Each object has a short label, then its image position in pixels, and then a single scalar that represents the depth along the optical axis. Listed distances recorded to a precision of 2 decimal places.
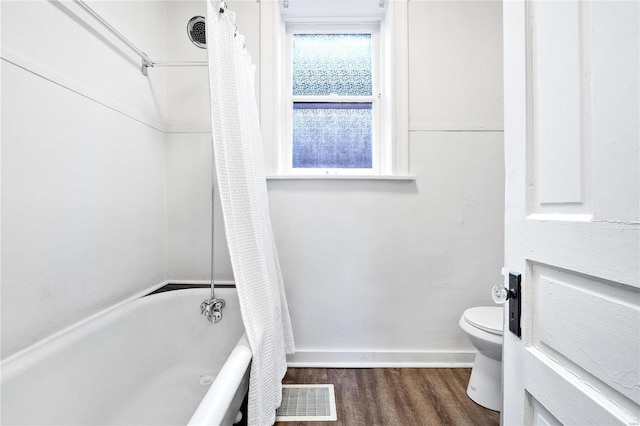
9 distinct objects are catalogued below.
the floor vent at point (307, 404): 1.29
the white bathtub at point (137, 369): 0.81
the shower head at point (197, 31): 1.40
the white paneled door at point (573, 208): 0.41
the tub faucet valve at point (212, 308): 1.45
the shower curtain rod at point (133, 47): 1.12
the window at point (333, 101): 1.89
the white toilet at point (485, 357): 1.31
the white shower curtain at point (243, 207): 1.03
